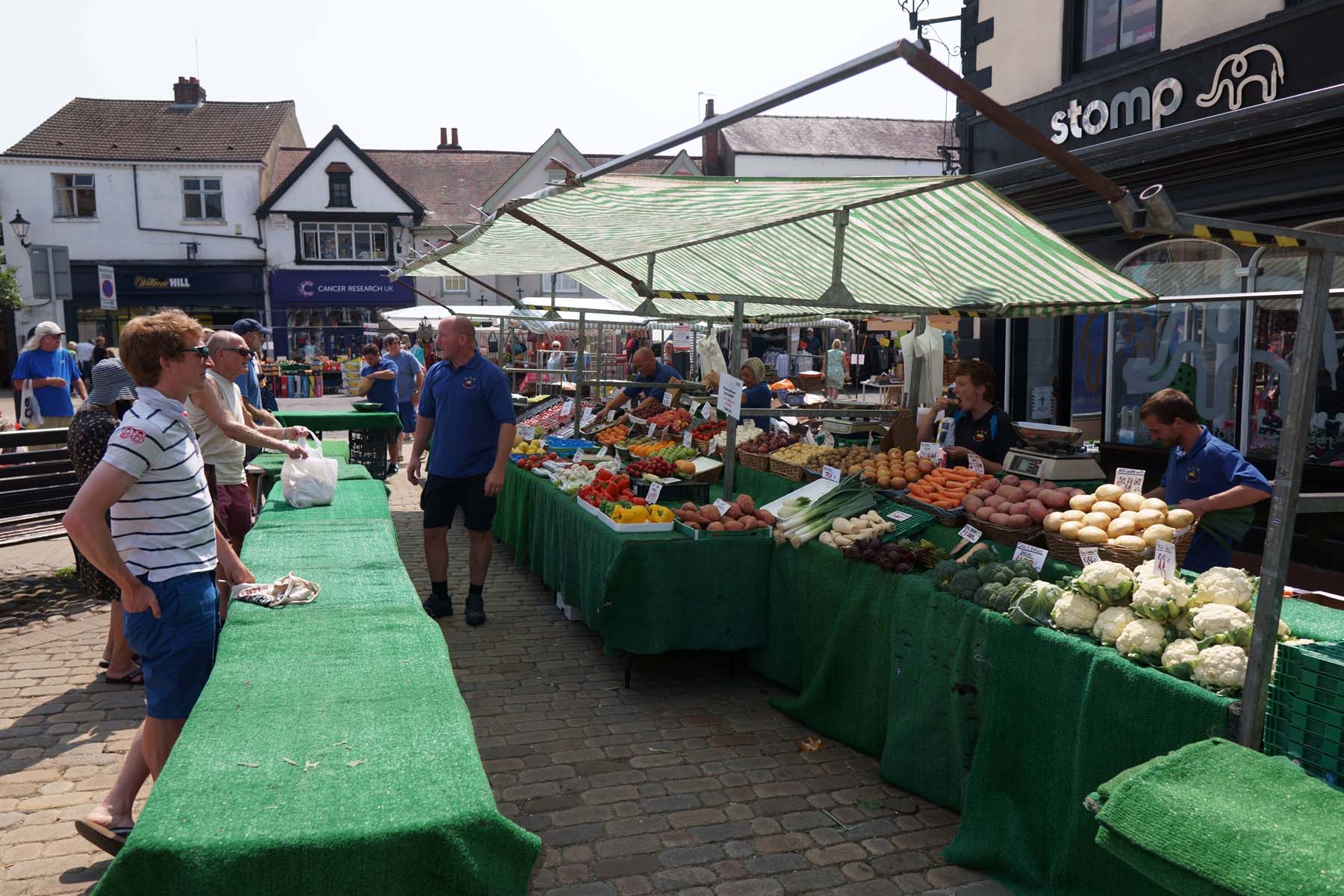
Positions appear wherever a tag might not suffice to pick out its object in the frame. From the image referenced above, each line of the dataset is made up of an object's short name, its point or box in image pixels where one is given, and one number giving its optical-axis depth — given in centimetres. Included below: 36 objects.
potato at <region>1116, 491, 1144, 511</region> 429
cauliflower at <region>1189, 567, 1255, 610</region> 325
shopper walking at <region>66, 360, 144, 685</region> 507
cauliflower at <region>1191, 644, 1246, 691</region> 288
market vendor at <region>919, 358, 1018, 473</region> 624
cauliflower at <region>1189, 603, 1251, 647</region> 301
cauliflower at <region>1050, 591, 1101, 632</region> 346
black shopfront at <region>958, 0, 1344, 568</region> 695
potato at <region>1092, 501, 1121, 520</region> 428
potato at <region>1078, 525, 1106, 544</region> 411
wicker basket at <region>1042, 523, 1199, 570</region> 400
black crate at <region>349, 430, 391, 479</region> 1168
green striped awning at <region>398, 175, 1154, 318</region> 462
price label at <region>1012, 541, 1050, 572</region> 414
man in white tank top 560
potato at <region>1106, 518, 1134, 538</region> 412
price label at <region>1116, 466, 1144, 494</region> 445
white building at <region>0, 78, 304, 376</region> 3369
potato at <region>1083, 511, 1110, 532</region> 419
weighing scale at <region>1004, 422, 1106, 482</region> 534
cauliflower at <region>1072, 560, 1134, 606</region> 341
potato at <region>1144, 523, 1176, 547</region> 404
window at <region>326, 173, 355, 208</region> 3556
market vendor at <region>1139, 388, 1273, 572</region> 448
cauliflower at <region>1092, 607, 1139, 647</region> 333
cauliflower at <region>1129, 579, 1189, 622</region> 321
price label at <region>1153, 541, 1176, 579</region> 355
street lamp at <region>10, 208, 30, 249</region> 2055
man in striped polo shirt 325
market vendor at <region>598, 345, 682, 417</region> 1070
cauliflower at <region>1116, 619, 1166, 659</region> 316
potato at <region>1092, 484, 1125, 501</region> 442
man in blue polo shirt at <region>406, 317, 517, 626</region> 657
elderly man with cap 1033
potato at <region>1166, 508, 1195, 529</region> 415
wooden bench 734
